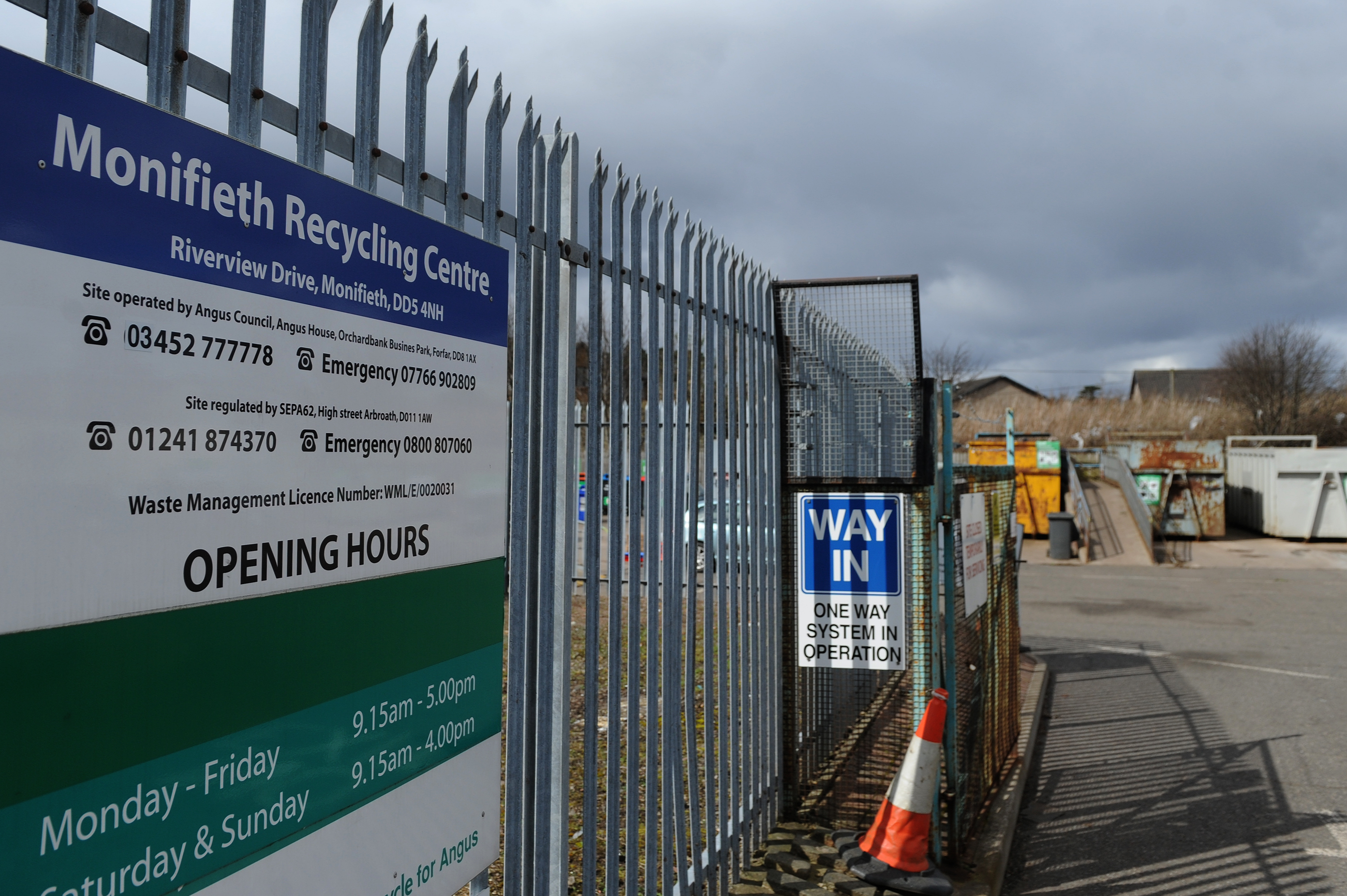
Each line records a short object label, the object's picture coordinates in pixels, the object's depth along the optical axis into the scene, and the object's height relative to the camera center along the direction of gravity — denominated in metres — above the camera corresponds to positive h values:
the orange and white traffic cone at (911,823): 4.11 -1.64
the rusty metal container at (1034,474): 21.45 -0.27
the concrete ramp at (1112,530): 19.38 -1.57
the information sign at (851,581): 4.43 -0.58
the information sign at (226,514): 1.28 -0.09
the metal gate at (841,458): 4.50 +0.03
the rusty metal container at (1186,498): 21.75 -0.84
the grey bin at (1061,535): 19.12 -1.52
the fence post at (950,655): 4.50 -0.96
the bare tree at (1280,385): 51.72 +4.63
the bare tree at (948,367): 51.12 +5.46
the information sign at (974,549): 4.95 -0.49
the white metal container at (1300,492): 21.16 -0.71
